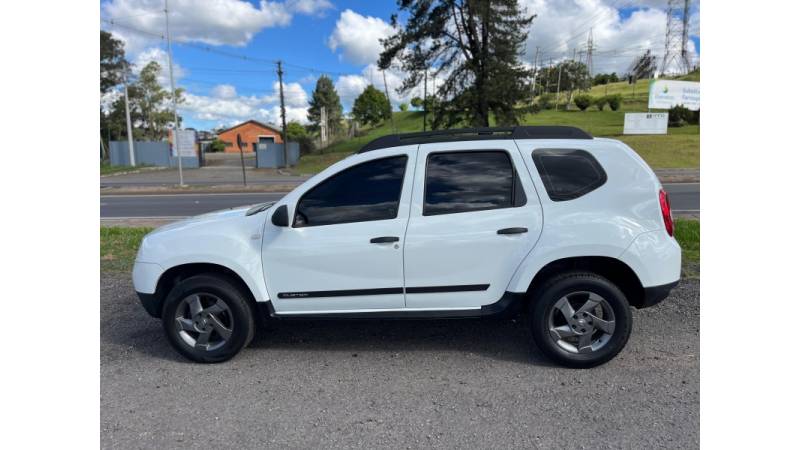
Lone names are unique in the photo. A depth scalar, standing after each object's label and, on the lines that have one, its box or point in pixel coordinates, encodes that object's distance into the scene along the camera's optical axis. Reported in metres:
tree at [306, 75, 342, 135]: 77.44
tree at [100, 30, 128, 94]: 45.34
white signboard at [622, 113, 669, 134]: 36.19
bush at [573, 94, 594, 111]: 57.44
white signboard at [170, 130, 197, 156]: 34.66
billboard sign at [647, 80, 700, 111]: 41.22
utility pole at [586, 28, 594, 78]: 75.72
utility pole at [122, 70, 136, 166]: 36.13
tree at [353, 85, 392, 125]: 83.94
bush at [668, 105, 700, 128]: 41.41
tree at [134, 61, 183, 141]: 47.50
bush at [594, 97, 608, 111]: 56.71
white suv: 3.47
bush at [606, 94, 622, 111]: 54.88
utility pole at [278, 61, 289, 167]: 38.16
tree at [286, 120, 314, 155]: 84.12
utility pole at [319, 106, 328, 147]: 57.50
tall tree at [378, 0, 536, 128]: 28.48
